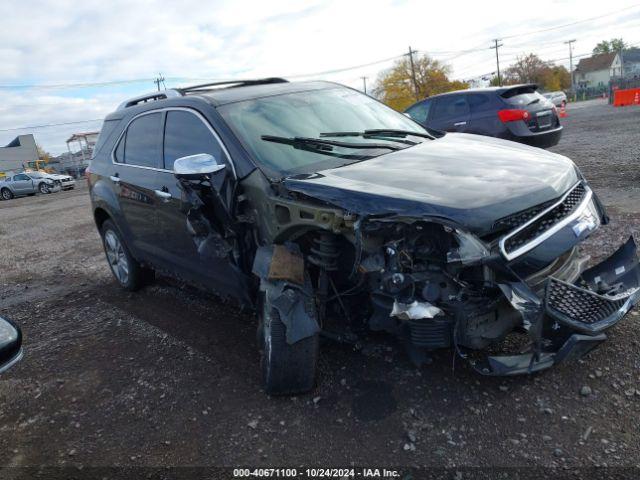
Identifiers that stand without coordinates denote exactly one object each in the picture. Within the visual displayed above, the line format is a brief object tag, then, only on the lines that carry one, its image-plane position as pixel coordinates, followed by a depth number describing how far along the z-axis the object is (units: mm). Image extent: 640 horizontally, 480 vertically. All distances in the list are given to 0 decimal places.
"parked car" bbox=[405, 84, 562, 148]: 8969
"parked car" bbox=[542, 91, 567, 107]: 35512
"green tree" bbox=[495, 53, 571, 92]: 81625
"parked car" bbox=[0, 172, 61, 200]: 29422
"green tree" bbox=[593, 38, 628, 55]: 110750
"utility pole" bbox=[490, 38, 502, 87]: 85938
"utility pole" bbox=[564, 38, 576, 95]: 94188
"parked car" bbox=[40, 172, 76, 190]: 30227
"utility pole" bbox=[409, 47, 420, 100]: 64375
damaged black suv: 2613
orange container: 27891
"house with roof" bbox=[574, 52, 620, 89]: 100875
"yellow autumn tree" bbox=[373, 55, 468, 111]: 64312
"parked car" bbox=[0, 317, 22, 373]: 2564
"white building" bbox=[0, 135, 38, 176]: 71500
